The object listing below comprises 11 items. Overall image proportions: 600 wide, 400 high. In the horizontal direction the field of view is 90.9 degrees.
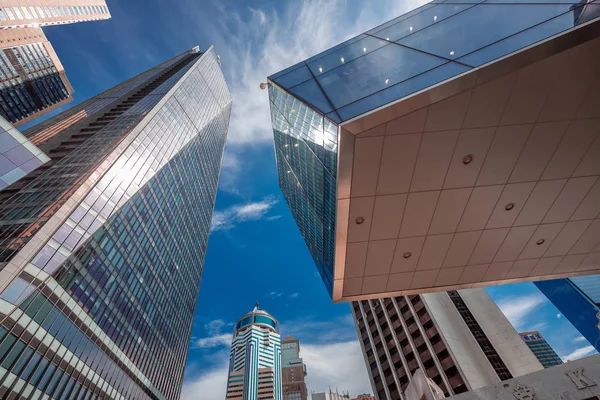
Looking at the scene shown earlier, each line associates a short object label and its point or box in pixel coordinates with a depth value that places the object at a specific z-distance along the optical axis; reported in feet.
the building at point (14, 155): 48.52
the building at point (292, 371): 516.32
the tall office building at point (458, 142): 21.04
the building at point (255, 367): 526.57
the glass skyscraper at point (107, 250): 117.08
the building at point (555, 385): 26.86
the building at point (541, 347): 471.29
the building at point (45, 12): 247.50
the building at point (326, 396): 285.88
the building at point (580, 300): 247.29
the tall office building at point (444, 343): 148.56
